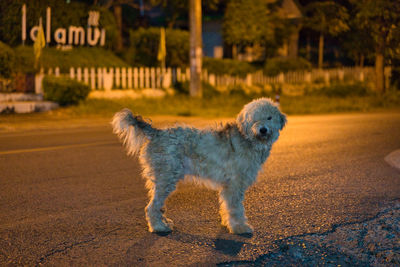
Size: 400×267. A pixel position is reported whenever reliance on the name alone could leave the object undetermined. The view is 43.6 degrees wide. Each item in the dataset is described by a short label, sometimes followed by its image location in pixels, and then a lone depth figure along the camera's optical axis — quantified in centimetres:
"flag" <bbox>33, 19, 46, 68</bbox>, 1818
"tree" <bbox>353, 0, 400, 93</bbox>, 2578
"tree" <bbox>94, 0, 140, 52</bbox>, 2694
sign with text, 2147
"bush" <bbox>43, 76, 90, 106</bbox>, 1678
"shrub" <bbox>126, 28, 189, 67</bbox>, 2472
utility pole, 2003
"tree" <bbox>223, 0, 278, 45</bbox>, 3033
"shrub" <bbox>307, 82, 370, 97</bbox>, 2784
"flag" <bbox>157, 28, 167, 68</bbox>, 2188
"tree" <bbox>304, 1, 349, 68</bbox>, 3106
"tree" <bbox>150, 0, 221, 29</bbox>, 2880
